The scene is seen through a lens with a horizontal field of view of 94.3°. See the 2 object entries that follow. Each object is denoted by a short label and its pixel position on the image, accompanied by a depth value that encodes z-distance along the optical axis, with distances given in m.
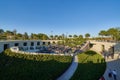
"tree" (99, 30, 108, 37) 24.18
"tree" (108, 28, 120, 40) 19.62
